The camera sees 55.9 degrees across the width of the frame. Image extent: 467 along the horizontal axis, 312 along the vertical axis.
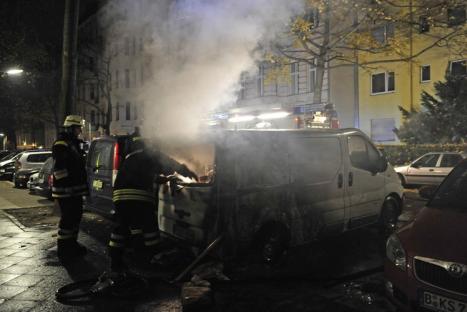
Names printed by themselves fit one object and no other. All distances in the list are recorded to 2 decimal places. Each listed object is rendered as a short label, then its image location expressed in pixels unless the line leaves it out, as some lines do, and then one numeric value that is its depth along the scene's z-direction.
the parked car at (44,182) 11.51
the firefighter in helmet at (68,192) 6.17
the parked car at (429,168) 13.78
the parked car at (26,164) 16.28
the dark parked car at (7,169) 20.98
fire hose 4.66
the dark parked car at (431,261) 3.42
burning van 5.14
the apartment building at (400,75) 20.64
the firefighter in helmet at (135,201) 5.07
